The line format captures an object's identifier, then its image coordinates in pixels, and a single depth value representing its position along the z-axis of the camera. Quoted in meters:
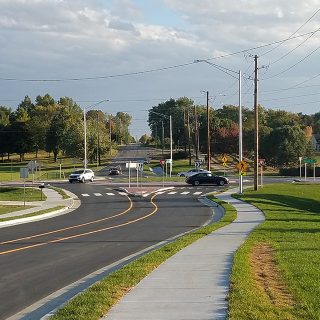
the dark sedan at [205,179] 58.75
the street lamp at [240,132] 43.59
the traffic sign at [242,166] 42.22
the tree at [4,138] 136.00
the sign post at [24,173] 35.38
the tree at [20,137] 136.00
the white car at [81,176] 65.88
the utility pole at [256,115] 44.88
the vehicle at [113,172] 85.64
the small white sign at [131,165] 47.28
